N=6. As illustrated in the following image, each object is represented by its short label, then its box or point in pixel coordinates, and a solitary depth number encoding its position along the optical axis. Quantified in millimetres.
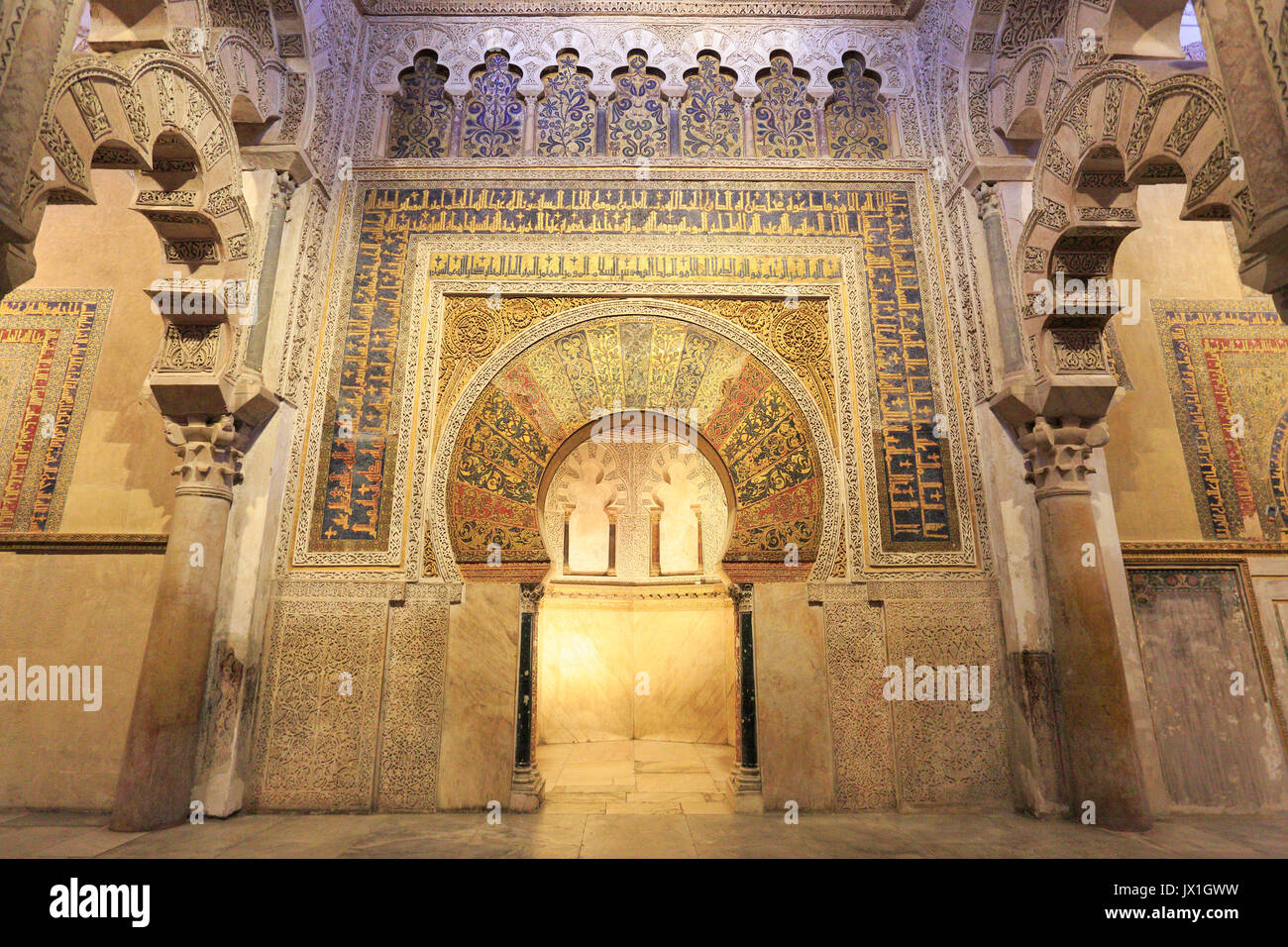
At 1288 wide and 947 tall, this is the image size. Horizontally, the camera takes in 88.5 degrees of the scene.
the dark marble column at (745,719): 4027
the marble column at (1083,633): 3613
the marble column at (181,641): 3506
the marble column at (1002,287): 4371
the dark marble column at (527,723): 4012
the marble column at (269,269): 4266
